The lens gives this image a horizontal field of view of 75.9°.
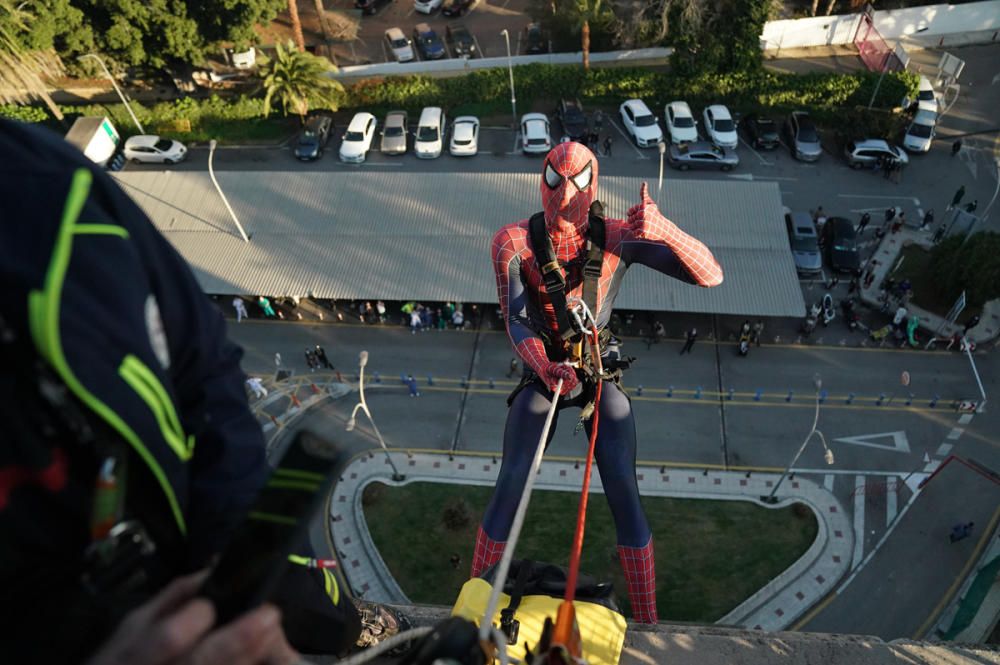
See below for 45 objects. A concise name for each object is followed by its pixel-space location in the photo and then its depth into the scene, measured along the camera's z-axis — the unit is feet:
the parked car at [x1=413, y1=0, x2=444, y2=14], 159.36
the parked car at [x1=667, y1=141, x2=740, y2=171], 120.78
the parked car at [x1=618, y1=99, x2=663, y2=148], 126.31
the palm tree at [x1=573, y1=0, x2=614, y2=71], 122.62
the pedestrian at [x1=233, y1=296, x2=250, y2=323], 100.58
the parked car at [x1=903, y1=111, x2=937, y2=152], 121.29
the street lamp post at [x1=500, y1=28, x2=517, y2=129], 132.42
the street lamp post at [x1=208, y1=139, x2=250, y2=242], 100.33
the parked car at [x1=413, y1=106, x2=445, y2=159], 127.03
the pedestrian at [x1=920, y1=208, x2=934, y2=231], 107.45
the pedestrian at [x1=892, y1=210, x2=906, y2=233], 108.17
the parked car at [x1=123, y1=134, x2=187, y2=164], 127.75
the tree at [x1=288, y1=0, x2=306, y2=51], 128.67
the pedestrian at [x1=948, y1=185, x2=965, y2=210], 105.09
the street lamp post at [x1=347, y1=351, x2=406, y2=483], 81.97
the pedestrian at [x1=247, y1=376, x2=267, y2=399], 92.53
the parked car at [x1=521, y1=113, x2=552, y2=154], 125.08
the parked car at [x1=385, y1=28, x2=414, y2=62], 145.67
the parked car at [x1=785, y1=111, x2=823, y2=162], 122.42
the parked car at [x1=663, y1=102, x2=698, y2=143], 124.36
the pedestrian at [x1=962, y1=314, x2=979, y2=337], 92.63
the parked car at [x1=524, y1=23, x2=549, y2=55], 147.02
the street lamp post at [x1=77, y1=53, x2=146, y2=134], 117.62
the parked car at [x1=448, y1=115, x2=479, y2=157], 126.72
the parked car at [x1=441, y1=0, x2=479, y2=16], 160.04
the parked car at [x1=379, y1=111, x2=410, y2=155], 127.54
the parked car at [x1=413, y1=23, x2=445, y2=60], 147.43
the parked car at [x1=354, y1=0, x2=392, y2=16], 161.27
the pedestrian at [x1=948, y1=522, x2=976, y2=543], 73.92
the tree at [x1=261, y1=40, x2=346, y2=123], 124.26
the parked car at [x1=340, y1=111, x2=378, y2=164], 126.11
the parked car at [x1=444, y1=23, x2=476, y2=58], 149.07
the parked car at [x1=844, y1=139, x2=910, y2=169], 118.32
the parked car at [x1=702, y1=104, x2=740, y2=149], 123.34
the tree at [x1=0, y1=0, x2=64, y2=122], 108.06
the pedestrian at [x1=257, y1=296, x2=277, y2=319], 99.91
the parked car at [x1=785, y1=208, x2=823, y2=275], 102.99
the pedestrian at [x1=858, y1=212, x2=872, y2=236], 108.47
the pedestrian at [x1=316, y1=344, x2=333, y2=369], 93.91
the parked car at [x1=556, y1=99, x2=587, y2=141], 129.70
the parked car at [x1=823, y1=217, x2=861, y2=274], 102.94
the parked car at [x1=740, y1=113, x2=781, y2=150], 124.26
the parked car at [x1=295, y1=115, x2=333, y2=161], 128.06
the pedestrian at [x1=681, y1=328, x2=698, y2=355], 93.97
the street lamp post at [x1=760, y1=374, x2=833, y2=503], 74.13
